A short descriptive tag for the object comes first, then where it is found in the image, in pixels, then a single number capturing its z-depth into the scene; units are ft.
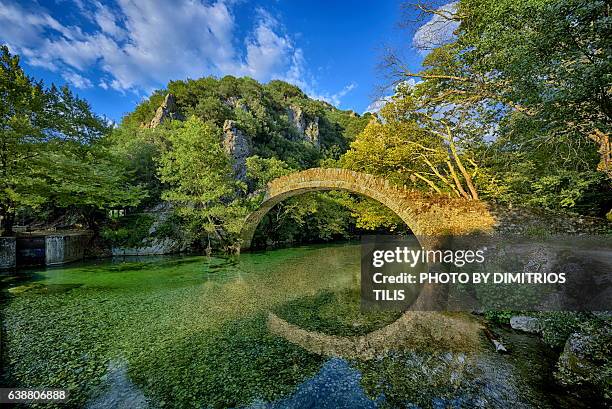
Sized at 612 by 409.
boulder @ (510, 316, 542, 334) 19.29
